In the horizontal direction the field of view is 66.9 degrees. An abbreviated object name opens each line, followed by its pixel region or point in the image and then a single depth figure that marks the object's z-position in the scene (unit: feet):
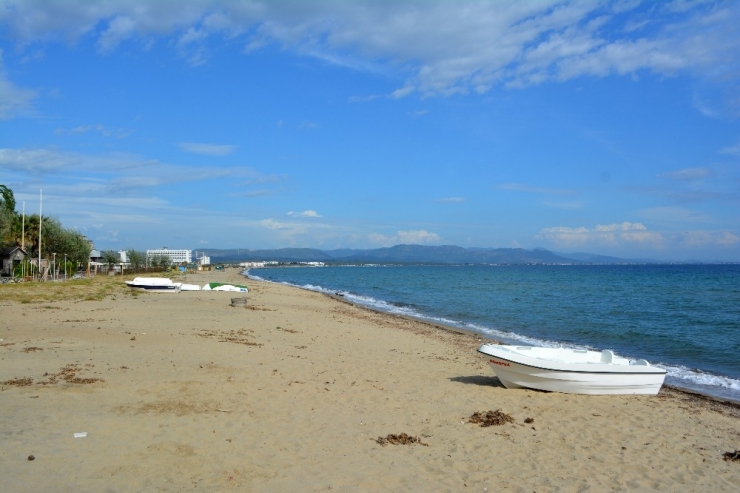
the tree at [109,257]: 292.81
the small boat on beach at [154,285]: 121.39
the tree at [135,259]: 303.68
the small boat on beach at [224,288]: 132.16
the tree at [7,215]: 155.43
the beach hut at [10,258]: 162.70
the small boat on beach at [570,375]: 38.11
